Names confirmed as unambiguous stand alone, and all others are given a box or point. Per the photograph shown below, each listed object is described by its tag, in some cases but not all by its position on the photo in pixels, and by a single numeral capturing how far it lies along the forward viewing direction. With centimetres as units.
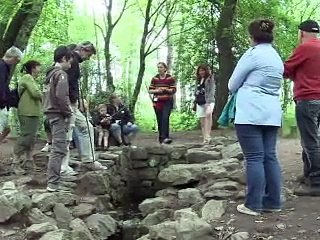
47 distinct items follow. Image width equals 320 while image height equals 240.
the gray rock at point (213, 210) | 581
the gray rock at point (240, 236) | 507
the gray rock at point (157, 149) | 1053
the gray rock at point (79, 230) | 613
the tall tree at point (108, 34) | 1703
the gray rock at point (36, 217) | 638
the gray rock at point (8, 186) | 683
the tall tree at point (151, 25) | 1914
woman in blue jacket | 545
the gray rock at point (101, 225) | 706
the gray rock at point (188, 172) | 791
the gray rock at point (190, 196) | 698
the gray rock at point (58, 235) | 561
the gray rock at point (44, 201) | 674
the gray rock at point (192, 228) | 530
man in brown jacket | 701
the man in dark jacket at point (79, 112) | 798
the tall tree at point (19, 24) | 1119
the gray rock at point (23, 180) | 786
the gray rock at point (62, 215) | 677
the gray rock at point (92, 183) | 812
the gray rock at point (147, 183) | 1066
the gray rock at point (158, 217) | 680
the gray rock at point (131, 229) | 724
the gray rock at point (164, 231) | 552
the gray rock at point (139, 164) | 1073
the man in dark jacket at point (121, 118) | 1062
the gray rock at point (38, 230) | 578
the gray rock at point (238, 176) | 709
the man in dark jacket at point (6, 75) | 789
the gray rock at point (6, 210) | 616
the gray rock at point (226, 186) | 673
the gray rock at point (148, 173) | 1060
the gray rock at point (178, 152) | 1033
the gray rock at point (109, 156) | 954
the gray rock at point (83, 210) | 726
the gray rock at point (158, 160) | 1050
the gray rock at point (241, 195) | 634
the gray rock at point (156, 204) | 746
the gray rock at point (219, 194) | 650
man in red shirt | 611
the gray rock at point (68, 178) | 792
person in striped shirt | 1086
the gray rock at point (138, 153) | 1065
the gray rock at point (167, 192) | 786
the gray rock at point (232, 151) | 896
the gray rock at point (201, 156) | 928
